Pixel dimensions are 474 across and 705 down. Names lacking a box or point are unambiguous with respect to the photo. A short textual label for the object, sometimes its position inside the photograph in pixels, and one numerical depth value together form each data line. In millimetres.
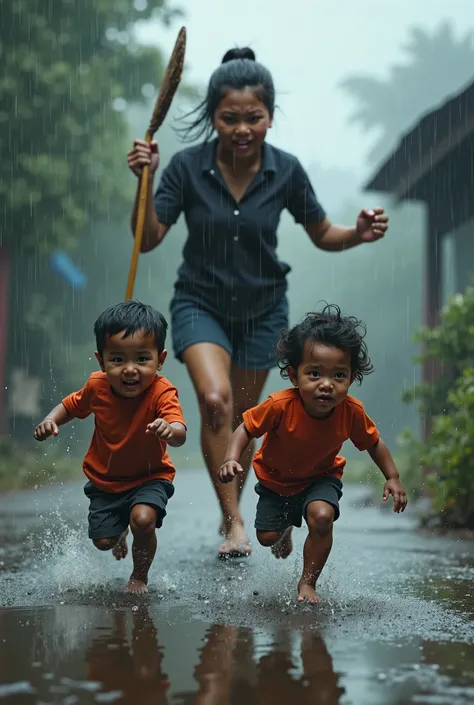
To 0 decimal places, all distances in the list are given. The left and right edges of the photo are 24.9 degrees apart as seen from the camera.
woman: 4973
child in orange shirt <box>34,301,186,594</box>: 3797
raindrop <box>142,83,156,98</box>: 19328
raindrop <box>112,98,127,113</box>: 18622
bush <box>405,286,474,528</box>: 6625
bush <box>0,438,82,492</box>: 14164
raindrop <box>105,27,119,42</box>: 18094
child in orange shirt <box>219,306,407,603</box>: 3734
